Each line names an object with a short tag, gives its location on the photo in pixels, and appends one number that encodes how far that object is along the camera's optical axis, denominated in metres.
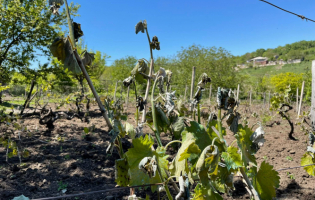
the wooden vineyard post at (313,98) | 2.53
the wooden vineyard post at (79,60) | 0.82
